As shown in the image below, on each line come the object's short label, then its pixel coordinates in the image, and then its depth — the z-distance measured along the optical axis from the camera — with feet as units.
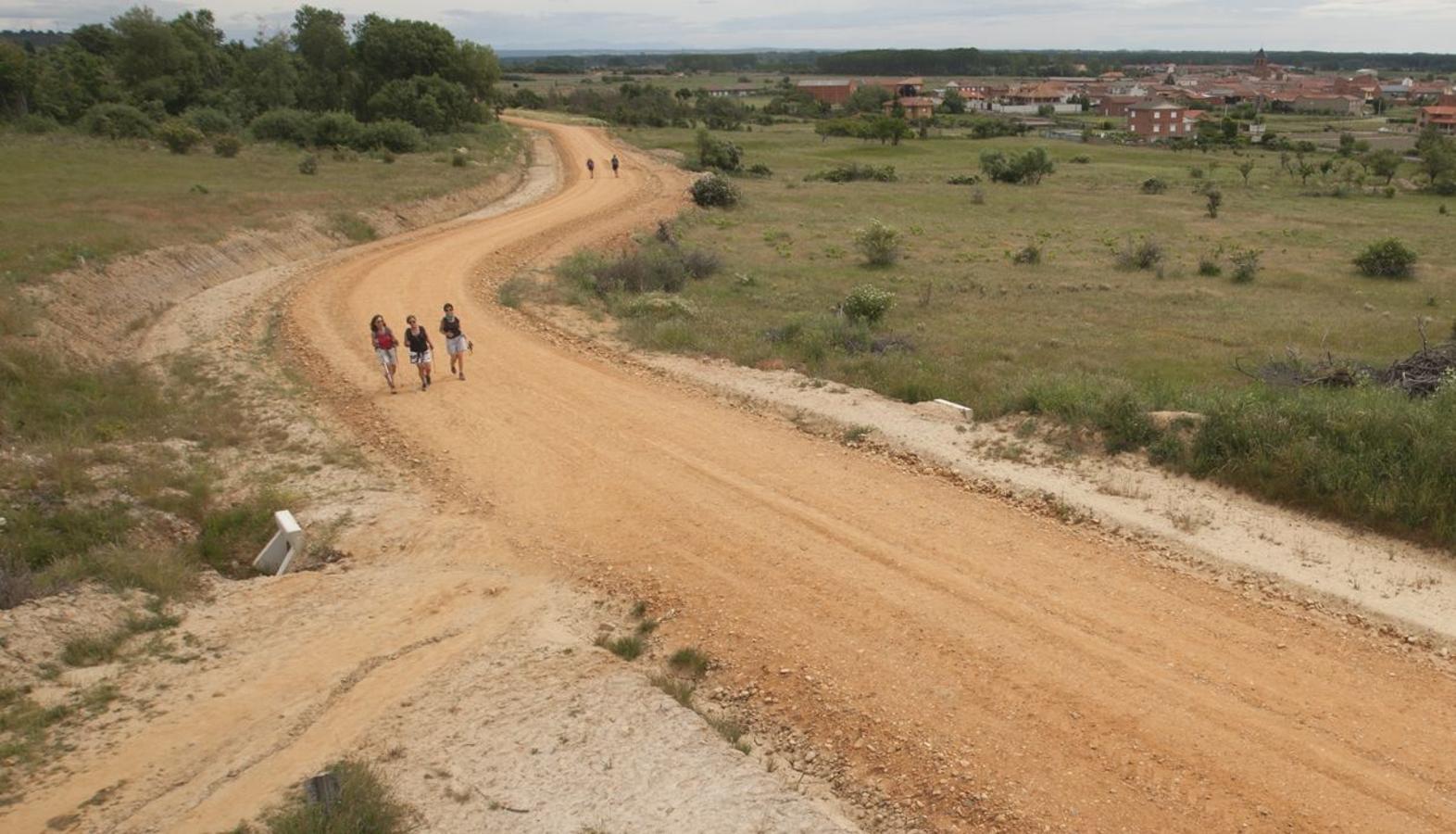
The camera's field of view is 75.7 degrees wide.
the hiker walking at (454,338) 57.93
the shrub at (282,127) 186.50
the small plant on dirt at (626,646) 30.94
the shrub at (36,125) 180.04
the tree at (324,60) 225.56
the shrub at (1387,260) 121.70
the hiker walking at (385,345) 55.72
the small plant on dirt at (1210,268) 121.08
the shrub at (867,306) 84.53
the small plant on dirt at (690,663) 30.25
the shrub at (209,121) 192.03
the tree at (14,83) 190.39
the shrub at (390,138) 182.19
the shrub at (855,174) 219.82
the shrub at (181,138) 165.58
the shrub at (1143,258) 124.77
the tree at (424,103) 208.33
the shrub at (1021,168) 228.43
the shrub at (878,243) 118.73
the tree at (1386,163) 244.22
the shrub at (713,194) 156.66
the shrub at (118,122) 177.47
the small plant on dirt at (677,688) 28.53
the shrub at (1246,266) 117.08
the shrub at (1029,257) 126.11
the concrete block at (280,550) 37.27
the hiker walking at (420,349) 56.24
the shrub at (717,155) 210.38
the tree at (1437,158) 231.50
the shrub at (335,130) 183.42
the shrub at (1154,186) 221.66
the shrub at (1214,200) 180.55
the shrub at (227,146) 161.99
